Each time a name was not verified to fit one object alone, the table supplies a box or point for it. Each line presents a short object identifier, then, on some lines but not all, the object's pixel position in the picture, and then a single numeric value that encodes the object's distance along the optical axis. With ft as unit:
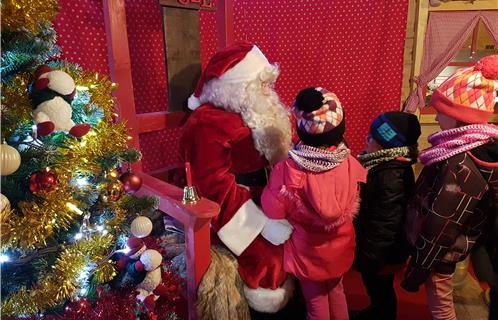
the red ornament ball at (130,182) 4.30
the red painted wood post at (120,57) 5.57
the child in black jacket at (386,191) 5.32
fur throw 5.16
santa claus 5.56
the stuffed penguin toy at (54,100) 3.54
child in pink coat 4.78
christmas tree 3.38
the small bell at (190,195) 4.95
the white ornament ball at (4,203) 3.06
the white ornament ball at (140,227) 4.35
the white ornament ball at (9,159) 2.99
